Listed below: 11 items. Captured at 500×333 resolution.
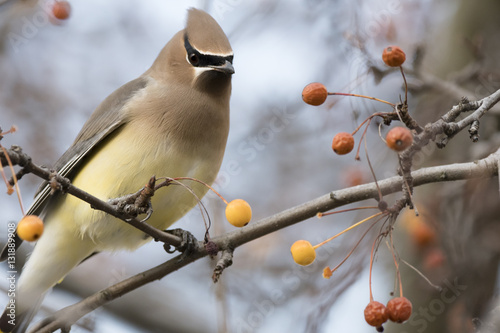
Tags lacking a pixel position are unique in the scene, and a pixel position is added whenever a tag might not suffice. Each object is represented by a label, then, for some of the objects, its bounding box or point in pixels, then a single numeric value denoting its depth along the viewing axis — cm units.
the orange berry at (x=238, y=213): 562
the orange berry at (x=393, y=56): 517
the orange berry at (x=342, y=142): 530
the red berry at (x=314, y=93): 562
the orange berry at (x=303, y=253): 557
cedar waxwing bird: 794
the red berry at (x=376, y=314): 525
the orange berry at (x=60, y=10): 920
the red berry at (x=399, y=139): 465
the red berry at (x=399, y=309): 521
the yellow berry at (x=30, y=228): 506
